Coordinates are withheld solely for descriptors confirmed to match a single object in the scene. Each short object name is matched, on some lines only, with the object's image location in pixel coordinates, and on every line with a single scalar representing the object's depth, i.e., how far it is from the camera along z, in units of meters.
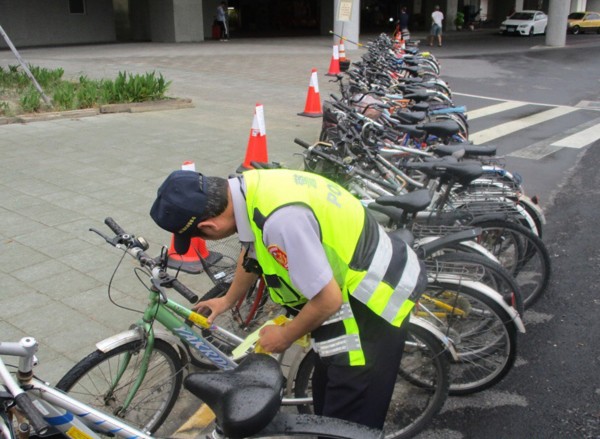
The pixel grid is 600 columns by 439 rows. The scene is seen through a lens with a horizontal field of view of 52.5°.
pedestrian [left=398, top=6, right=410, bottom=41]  29.08
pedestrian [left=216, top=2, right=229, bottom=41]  28.60
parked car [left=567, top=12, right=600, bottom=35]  38.78
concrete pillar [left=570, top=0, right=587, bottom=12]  51.69
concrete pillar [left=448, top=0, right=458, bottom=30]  41.28
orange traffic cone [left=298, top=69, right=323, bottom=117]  11.20
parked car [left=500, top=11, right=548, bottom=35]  35.81
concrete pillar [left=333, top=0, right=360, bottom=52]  23.83
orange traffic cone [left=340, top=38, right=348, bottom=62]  18.14
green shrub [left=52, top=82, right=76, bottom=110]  10.78
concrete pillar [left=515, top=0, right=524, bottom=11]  49.06
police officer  2.17
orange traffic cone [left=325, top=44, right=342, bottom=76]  16.34
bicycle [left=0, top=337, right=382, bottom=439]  1.83
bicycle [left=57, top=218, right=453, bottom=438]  2.91
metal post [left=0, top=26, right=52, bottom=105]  10.85
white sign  19.52
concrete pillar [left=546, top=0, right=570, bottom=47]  28.84
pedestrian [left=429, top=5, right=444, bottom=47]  27.61
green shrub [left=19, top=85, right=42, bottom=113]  10.47
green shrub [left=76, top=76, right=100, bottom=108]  11.03
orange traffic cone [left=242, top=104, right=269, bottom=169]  6.37
